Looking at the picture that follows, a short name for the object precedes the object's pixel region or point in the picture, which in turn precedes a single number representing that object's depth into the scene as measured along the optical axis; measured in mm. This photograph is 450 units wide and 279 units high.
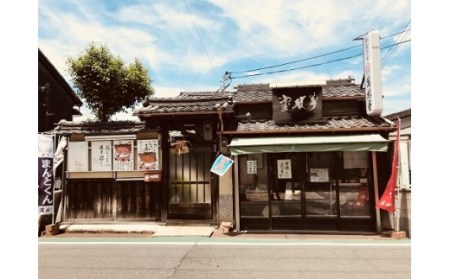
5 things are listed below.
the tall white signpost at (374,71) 10977
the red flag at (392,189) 10242
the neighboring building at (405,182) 10266
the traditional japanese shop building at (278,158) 11133
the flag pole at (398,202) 10414
